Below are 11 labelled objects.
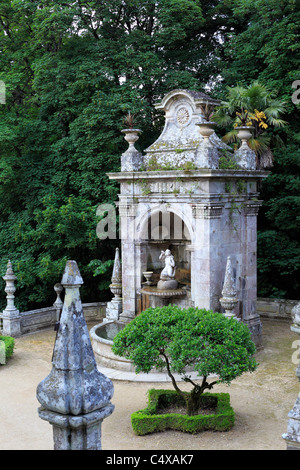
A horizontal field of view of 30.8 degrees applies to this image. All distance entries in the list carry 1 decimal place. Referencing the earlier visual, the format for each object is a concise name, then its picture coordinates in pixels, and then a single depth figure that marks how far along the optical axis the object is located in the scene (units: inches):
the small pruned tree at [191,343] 436.8
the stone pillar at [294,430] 283.4
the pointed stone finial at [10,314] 799.7
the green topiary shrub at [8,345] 671.1
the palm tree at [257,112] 794.8
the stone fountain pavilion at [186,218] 649.0
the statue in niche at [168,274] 713.0
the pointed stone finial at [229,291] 640.4
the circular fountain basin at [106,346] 637.3
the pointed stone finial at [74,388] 201.6
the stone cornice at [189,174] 632.4
